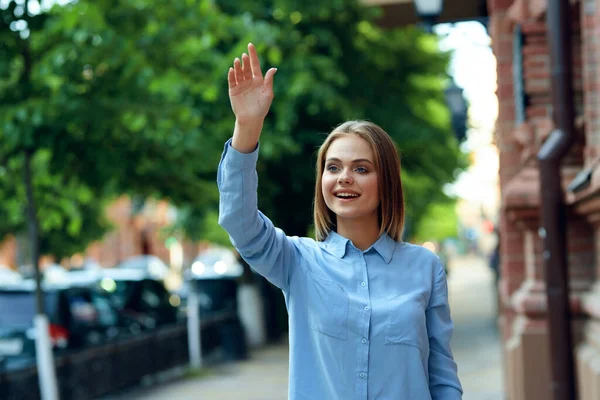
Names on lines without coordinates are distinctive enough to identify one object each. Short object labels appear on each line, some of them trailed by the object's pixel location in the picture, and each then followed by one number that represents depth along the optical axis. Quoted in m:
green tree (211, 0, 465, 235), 16.12
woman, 2.80
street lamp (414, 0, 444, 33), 10.79
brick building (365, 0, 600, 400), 6.24
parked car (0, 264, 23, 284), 30.00
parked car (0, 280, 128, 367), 11.47
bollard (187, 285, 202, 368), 16.05
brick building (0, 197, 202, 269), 57.84
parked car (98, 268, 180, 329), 17.36
